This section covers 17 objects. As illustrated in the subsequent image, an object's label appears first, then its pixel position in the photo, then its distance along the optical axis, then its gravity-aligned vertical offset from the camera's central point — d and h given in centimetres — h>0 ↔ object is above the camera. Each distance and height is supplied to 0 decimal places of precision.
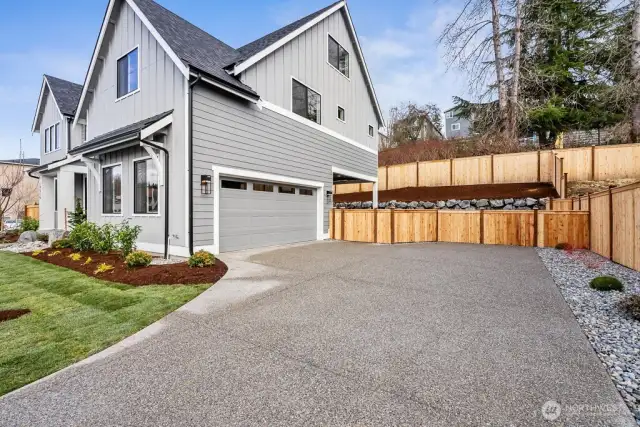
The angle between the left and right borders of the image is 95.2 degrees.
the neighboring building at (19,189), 2220 +186
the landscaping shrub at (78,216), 1042 -16
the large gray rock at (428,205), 1507 +32
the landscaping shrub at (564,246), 934 -115
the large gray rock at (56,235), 993 -80
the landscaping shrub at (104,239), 774 -75
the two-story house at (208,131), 739 +242
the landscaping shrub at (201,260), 607 -101
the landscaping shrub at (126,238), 707 -64
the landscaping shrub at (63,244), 884 -98
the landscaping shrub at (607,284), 477 -121
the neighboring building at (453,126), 3461 +1037
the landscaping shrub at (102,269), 597 -118
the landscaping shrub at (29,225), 1290 -59
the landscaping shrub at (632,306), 364 -122
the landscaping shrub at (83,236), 804 -68
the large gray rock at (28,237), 1131 -98
